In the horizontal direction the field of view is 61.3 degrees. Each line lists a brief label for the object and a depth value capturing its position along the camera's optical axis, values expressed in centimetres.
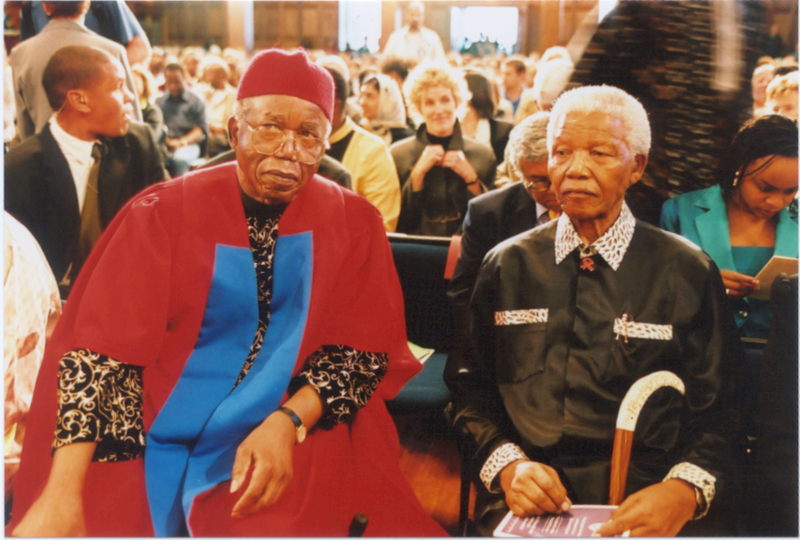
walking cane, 169
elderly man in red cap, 166
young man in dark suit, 204
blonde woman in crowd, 221
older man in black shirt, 167
